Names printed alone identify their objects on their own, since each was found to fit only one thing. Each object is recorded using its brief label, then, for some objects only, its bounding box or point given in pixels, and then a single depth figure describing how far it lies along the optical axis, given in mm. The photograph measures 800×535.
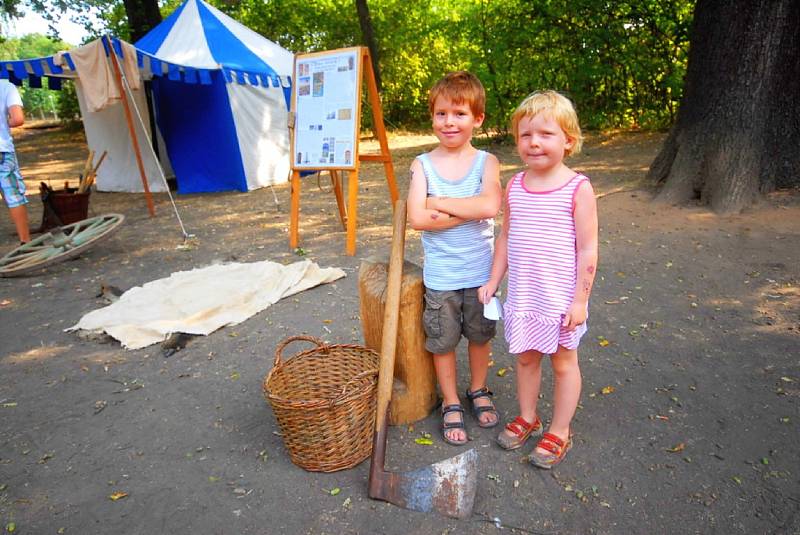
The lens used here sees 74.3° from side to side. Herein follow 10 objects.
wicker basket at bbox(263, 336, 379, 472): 2115
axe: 2021
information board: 5125
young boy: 2135
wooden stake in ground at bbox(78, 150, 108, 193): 6792
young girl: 1905
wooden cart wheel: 4912
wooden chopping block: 2387
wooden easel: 5109
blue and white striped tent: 8102
